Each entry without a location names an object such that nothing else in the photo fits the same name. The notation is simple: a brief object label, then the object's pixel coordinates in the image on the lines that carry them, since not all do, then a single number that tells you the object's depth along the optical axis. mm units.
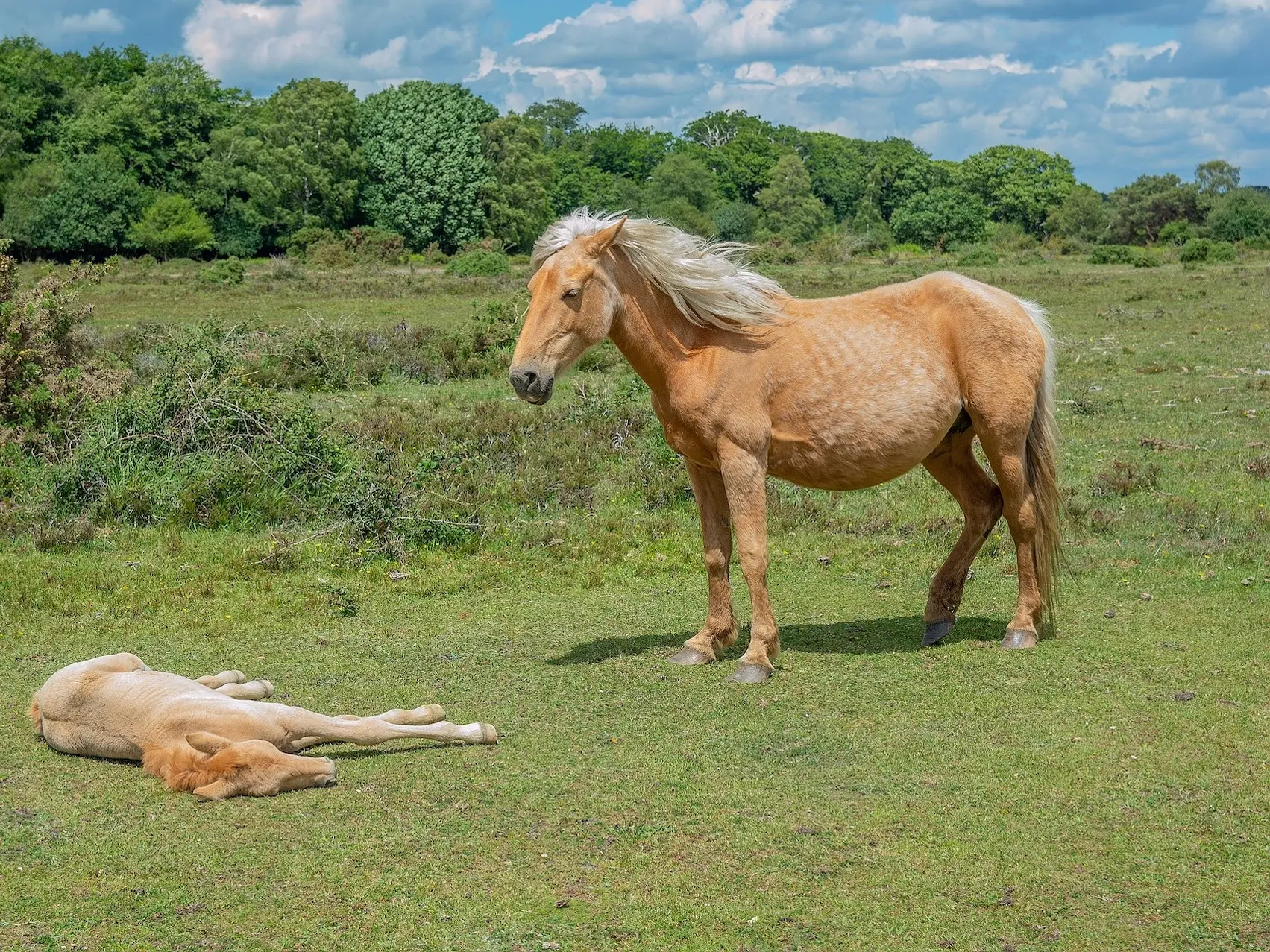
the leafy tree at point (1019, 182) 101375
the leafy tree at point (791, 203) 80625
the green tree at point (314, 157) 65688
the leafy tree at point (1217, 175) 84625
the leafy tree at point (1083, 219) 80938
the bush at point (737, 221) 71750
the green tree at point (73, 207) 57000
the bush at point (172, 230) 58125
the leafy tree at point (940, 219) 79375
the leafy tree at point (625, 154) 118500
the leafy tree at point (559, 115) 135875
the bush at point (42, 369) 13047
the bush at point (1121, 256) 46506
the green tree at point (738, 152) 108312
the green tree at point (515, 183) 66438
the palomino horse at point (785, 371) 7777
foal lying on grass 6004
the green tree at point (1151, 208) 78625
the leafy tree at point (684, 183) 90594
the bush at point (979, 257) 47391
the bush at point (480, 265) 44594
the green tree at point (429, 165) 66250
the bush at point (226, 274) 39547
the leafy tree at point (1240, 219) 63812
